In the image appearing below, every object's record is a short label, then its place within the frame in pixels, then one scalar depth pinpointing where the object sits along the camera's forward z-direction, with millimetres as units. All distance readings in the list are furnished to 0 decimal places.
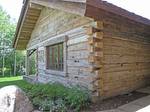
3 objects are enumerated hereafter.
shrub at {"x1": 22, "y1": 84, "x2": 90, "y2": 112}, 2880
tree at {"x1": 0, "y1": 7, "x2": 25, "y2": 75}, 14011
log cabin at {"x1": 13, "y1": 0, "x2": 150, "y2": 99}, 3152
